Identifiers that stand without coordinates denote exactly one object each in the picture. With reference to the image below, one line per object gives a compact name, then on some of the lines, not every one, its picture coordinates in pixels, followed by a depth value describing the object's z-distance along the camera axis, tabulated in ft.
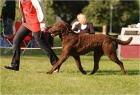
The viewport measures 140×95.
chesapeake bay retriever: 26.96
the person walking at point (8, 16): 50.04
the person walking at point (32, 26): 27.22
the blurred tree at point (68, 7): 184.85
